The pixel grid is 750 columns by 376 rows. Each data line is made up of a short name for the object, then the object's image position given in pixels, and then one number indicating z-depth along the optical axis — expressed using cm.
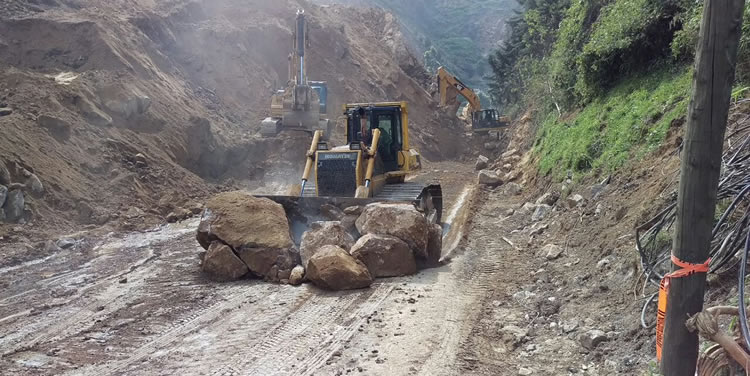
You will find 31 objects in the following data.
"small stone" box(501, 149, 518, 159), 2278
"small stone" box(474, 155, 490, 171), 2536
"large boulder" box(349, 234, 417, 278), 893
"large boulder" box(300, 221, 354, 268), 909
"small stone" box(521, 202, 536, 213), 1297
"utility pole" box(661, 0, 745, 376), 336
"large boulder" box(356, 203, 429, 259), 927
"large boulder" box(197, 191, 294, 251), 909
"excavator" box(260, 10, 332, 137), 2352
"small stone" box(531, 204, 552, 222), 1193
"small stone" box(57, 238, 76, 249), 1180
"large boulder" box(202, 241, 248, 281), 893
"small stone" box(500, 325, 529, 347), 637
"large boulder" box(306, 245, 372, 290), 824
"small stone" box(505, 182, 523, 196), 1662
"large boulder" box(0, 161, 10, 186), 1262
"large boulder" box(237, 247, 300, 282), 891
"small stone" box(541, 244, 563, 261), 903
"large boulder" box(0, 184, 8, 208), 1224
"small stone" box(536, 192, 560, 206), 1229
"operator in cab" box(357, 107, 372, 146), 1269
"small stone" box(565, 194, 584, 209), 1037
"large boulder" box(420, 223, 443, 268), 992
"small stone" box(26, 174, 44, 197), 1329
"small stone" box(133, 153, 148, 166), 1712
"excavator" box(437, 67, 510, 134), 3158
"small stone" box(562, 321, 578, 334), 623
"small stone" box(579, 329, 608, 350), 566
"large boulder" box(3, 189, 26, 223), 1233
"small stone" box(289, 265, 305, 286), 857
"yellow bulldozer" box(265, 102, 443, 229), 1055
